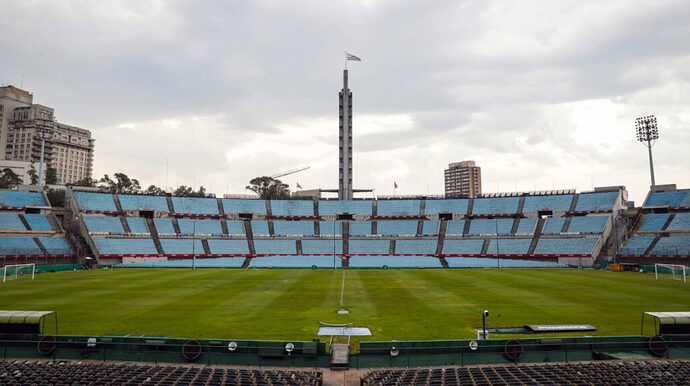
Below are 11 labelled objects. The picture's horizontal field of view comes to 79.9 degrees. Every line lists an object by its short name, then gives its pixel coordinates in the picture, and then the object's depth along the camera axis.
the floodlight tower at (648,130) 81.69
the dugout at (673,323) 19.80
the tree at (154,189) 137.88
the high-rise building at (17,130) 190.00
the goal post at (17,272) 53.48
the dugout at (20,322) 20.12
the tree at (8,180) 112.28
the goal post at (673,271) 51.91
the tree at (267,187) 151.35
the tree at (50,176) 138.09
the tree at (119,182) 135.12
